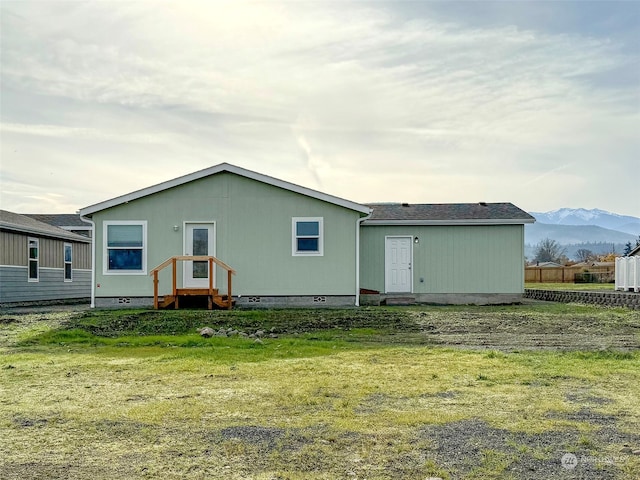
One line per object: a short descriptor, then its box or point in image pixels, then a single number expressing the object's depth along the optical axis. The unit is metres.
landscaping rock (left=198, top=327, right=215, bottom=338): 10.27
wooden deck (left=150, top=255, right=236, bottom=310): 16.03
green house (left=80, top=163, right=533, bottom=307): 16.97
